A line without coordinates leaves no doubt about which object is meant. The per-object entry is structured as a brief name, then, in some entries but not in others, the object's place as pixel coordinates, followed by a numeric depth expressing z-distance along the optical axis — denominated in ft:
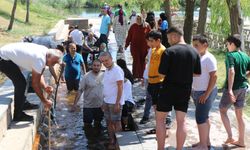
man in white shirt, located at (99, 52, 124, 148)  22.33
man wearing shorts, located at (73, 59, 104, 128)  26.40
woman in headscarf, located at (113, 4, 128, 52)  51.93
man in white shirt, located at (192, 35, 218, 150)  19.71
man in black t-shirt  18.29
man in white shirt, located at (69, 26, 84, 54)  43.54
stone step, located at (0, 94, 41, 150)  18.24
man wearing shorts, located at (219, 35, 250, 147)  20.43
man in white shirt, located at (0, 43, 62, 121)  19.33
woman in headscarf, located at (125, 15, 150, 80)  35.60
